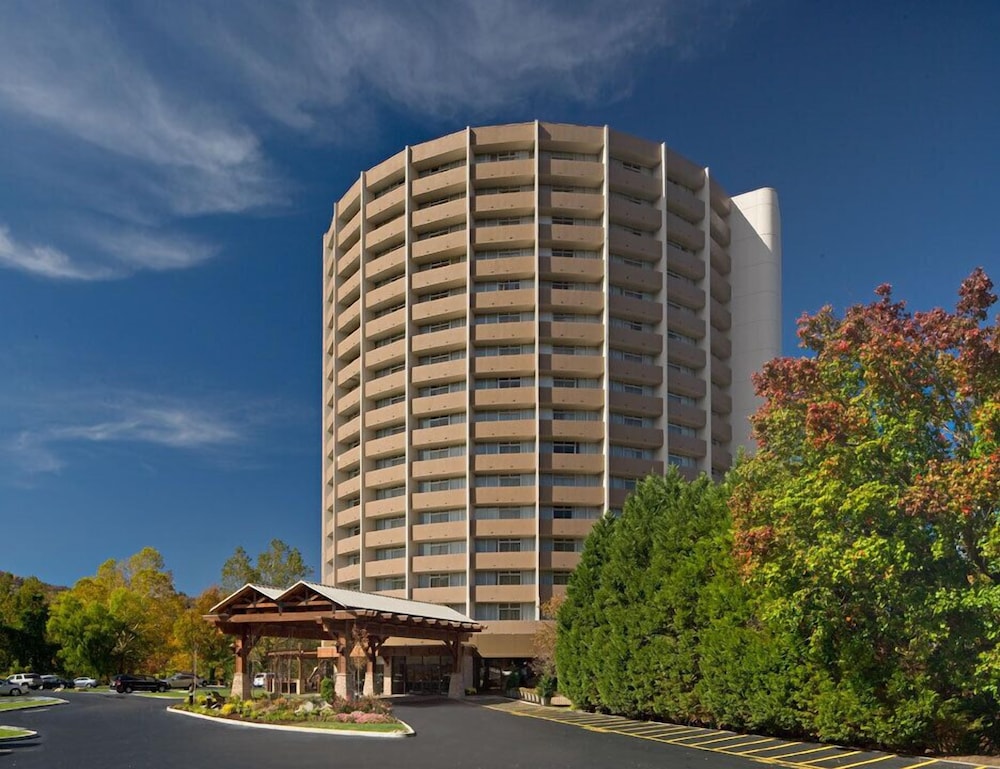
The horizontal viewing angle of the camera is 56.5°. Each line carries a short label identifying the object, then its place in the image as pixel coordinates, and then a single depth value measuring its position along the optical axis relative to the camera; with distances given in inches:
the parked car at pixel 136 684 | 3062.5
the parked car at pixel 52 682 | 3357.0
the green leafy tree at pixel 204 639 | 3681.1
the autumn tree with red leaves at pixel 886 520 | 1102.4
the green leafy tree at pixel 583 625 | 1862.7
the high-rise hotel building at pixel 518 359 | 3171.8
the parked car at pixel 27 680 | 3077.3
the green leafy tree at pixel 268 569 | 3275.1
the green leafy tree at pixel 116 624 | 3757.4
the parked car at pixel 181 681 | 3597.4
